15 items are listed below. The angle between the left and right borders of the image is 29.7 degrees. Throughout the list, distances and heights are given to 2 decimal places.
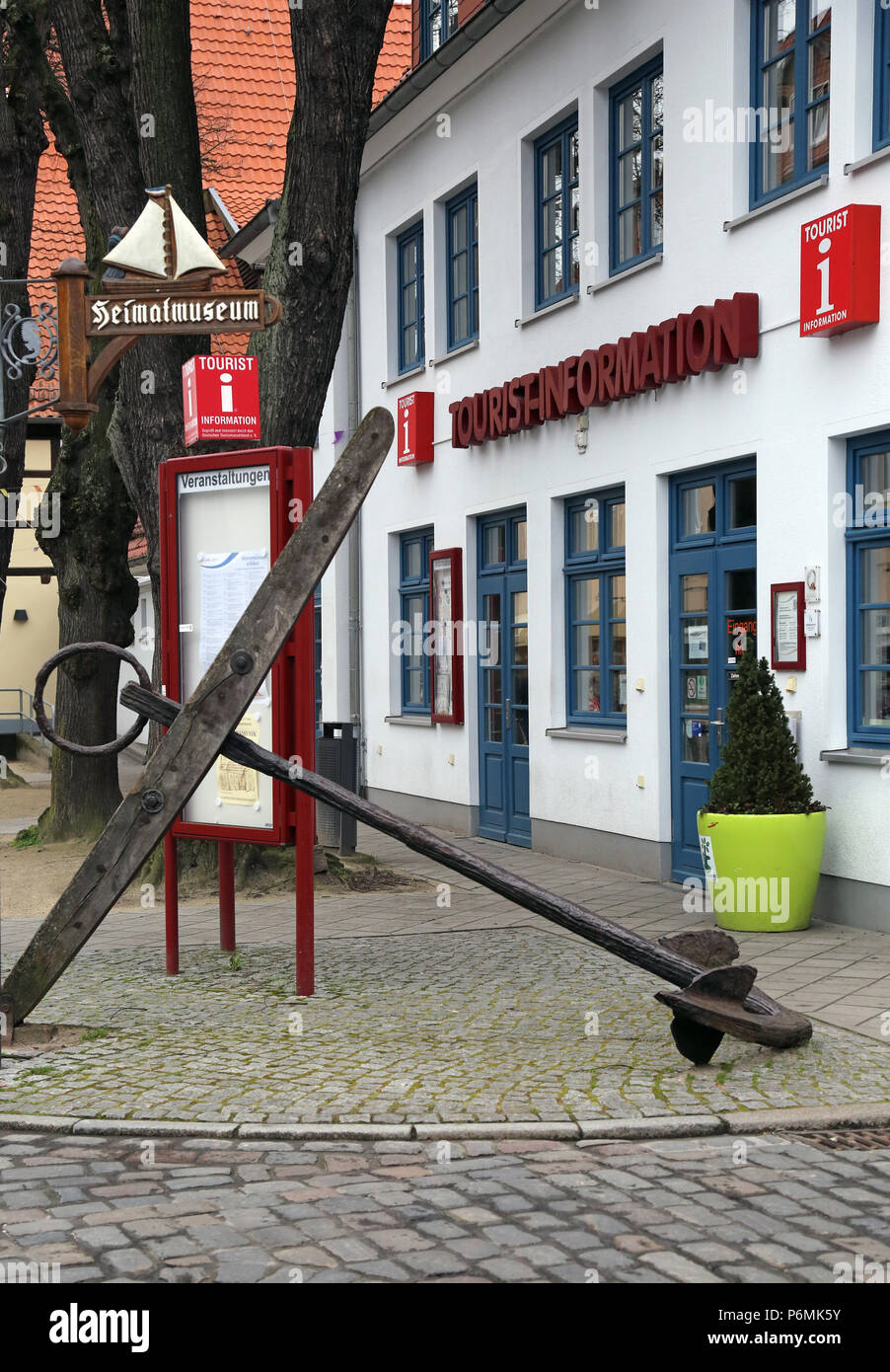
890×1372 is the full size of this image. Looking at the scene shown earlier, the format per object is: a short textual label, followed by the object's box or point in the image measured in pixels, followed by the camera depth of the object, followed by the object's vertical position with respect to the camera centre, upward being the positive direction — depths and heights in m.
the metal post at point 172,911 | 8.38 -1.26
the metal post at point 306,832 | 7.74 -0.84
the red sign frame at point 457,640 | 15.83 +0.14
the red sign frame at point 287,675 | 8.09 -0.09
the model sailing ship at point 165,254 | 8.20 +2.02
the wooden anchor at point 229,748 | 6.34 -0.35
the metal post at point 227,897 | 8.63 -1.26
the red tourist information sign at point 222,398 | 10.72 +1.68
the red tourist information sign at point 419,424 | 16.31 +2.25
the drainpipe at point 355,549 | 18.70 +1.20
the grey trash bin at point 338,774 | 13.40 -0.94
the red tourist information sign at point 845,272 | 9.35 +2.13
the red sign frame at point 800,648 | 10.09 +0.01
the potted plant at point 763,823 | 9.53 -0.98
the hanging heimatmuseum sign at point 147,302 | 7.55 +1.72
